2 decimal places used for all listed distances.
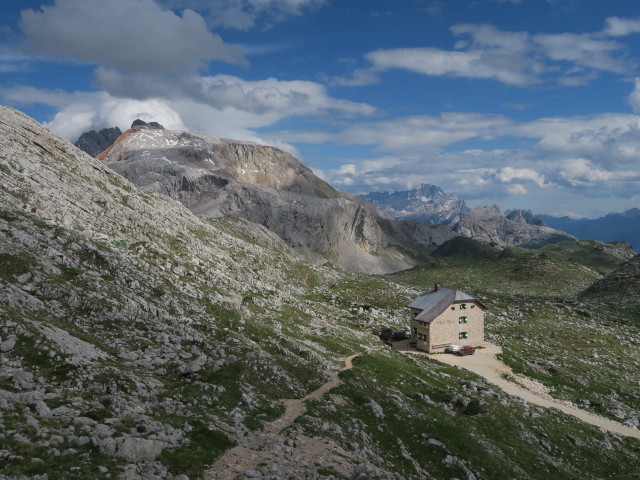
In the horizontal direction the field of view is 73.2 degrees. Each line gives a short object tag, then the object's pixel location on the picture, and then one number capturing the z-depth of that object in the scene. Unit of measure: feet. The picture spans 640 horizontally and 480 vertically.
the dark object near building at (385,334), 210.79
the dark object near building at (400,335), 214.90
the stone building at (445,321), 196.85
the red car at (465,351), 195.21
